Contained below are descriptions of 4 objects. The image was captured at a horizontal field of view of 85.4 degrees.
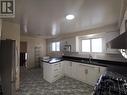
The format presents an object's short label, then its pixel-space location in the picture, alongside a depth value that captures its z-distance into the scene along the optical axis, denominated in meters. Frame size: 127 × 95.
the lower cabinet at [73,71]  2.49
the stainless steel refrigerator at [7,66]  1.44
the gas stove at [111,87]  0.94
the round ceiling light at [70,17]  1.71
